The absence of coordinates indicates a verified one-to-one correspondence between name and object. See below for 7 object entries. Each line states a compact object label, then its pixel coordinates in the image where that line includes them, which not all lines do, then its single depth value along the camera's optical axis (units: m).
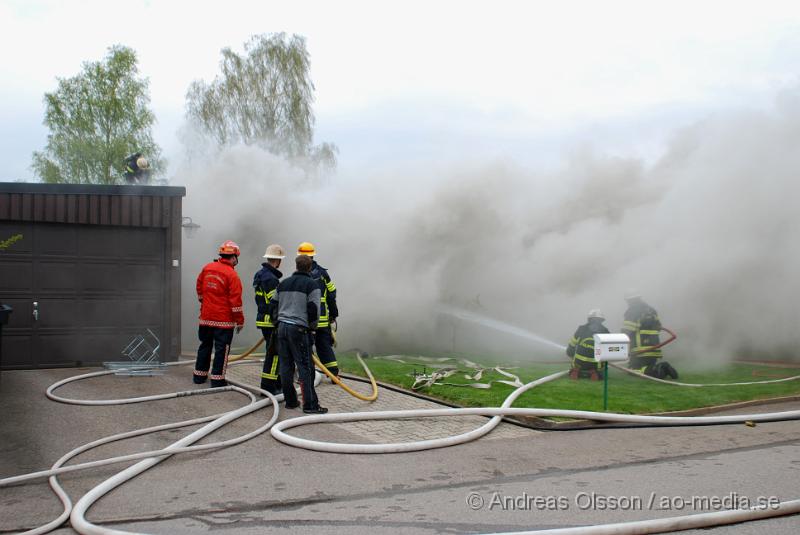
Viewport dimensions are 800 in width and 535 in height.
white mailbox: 8.55
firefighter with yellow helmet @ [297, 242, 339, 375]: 9.28
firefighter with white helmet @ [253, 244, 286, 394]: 9.10
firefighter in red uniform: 9.42
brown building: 10.86
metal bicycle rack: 11.49
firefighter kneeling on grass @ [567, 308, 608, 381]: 10.88
